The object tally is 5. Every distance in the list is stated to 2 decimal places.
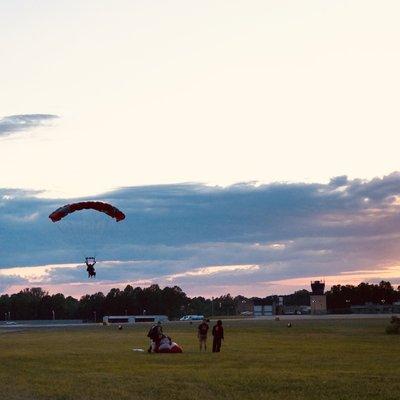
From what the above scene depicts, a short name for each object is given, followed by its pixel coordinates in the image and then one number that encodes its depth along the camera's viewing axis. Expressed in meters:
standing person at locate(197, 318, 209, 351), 50.31
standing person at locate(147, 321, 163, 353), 48.81
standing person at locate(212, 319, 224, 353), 48.59
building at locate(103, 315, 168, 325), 195.82
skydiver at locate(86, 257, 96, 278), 54.91
